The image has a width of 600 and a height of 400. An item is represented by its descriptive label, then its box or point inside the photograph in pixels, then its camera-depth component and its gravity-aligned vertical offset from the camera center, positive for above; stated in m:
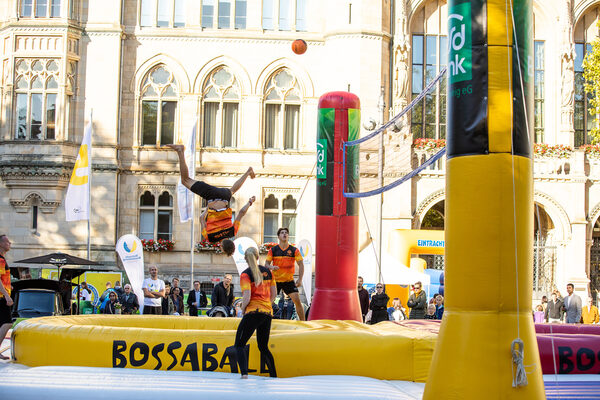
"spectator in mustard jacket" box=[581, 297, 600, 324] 21.73 -1.64
